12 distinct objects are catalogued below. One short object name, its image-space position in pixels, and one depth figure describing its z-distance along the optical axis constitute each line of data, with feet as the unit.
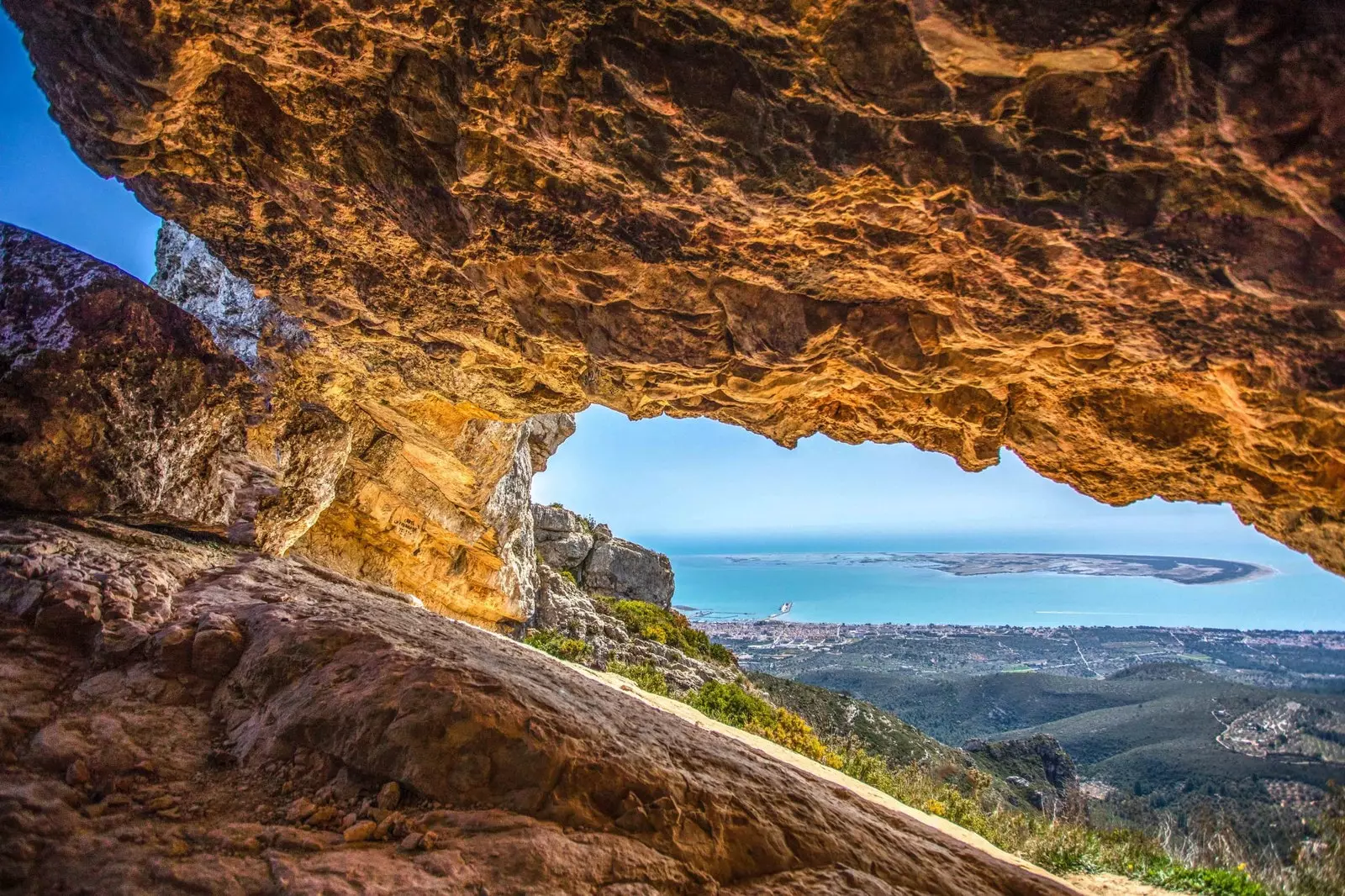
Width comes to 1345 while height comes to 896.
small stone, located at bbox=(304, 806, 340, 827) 8.95
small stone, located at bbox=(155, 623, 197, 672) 12.01
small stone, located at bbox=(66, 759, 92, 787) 8.43
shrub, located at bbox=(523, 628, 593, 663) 55.72
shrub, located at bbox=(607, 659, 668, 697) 50.83
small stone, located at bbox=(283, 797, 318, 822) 8.97
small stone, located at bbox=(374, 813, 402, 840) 8.84
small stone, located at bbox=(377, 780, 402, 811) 9.43
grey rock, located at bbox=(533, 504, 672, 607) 87.04
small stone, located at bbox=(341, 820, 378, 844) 8.64
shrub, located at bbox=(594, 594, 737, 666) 73.46
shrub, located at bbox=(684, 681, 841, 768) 45.75
